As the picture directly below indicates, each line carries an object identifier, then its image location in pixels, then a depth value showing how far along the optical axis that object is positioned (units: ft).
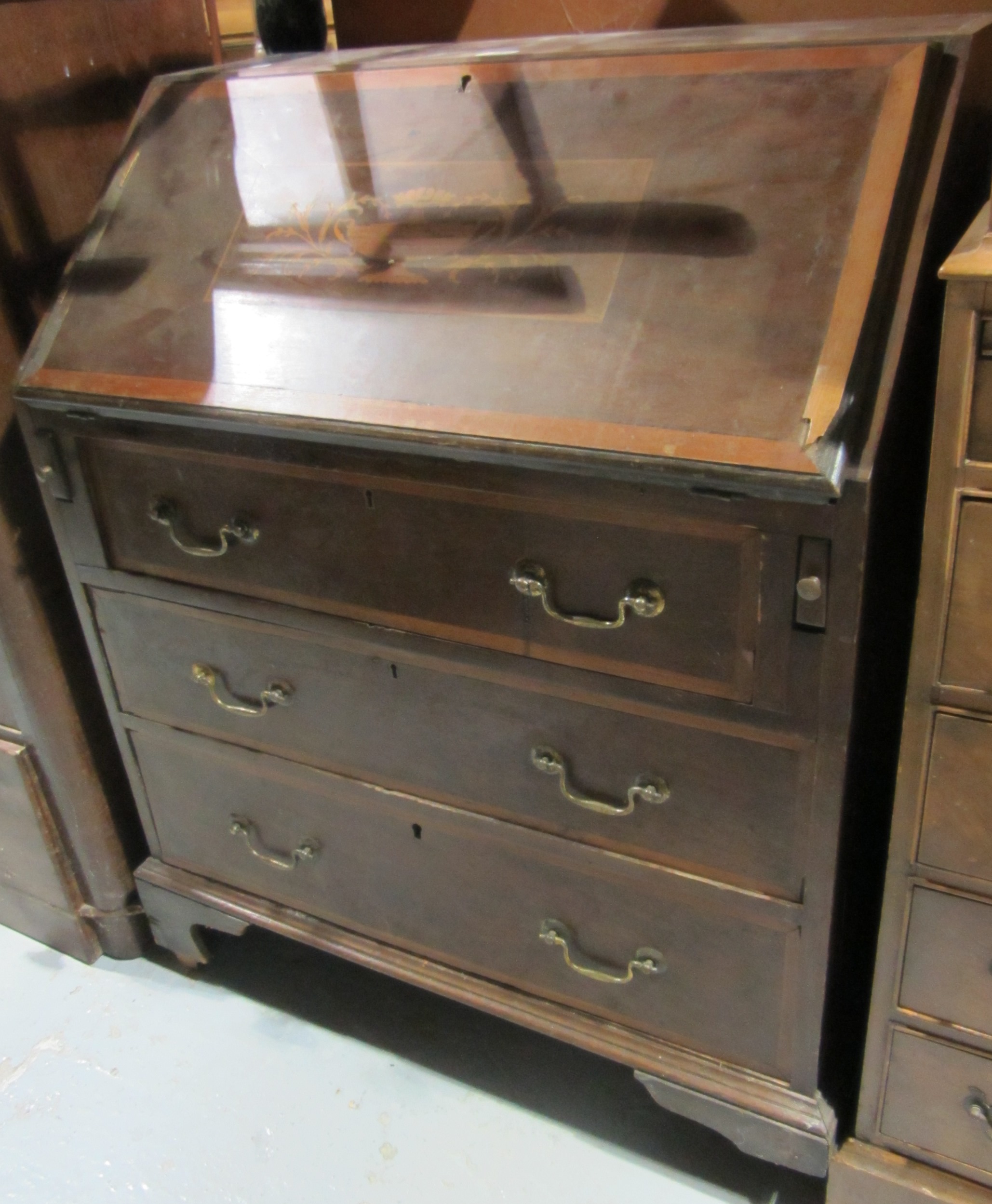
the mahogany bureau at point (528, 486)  2.68
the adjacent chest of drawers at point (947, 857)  2.37
